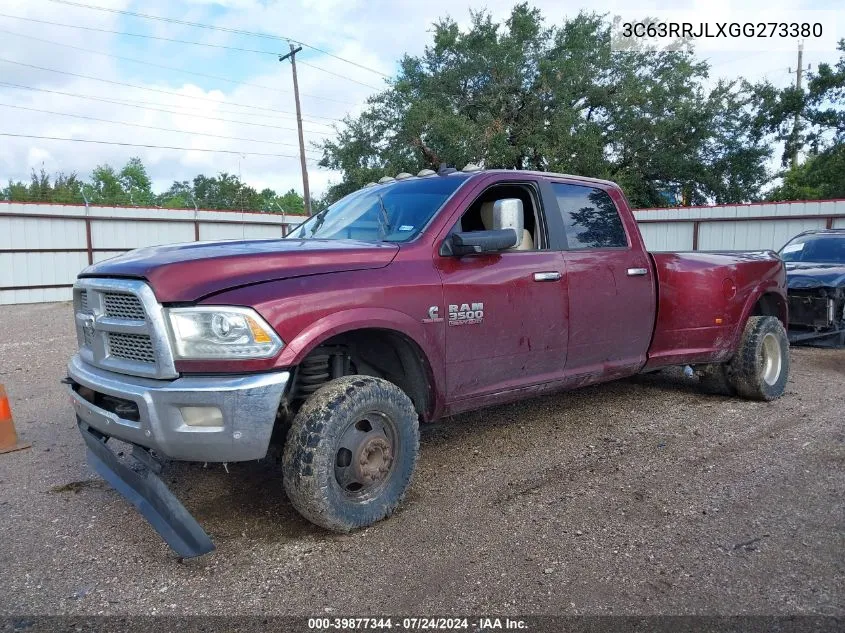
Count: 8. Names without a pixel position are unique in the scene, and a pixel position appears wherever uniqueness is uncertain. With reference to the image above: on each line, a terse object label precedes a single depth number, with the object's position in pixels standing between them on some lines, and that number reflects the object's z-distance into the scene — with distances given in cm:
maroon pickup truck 302
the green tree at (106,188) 5678
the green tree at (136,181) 6856
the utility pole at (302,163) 2853
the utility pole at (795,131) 2645
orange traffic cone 495
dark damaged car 812
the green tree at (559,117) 2522
